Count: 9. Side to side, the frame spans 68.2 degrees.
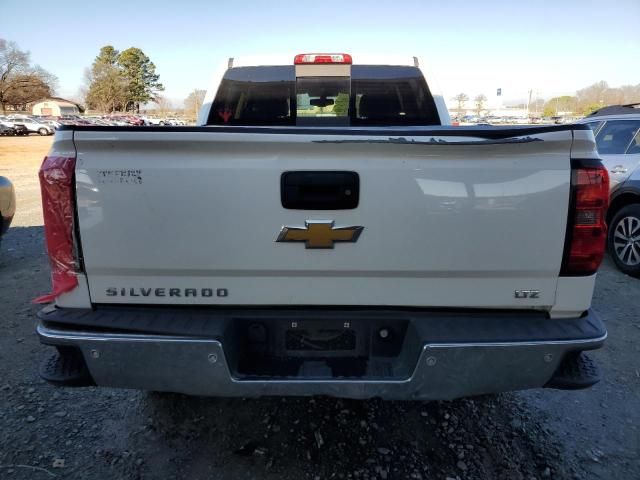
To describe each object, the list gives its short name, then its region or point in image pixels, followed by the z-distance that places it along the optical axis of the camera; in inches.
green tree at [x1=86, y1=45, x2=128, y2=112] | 3408.0
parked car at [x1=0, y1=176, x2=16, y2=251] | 227.0
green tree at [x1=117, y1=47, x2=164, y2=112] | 3550.7
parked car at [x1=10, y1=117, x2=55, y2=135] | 1729.8
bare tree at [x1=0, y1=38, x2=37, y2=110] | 2896.2
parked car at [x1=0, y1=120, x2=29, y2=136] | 1636.3
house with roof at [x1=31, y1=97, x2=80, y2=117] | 3302.2
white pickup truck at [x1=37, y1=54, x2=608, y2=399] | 76.4
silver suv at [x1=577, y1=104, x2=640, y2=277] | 223.8
